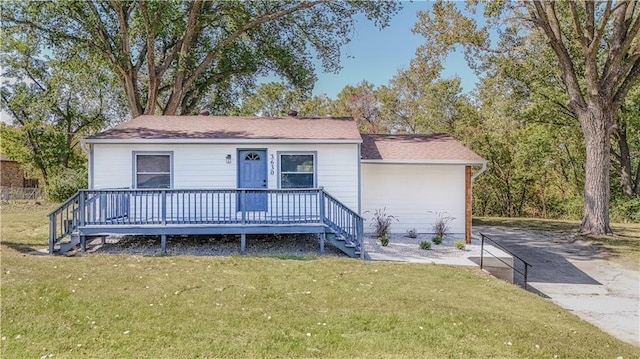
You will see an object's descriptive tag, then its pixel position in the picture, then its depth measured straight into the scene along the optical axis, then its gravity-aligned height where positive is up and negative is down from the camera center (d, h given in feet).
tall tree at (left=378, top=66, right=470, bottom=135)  89.51 +18.66
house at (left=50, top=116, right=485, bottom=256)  30.17 +0.34
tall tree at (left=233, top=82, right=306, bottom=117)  76.48 +18.61
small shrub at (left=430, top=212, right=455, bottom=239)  39.81 -4.52
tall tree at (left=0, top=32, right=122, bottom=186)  80.84 +15.76
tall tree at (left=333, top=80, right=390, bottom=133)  100.12 +19.28
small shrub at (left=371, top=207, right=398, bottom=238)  39.11 -4.34
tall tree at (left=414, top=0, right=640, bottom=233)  43.16 +13.87
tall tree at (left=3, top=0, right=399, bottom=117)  50.72 +21.54
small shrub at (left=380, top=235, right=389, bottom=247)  34.14 -5.44
